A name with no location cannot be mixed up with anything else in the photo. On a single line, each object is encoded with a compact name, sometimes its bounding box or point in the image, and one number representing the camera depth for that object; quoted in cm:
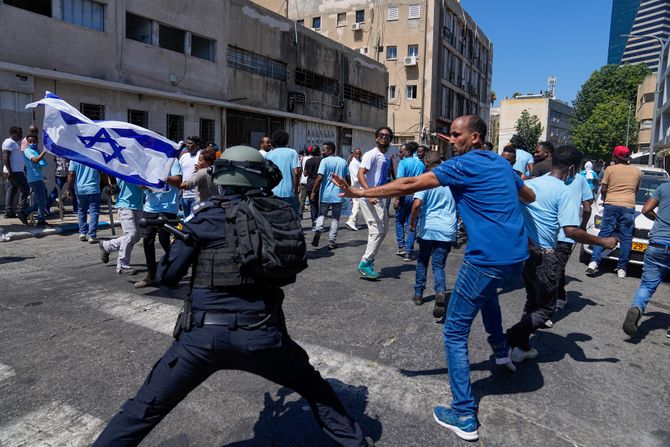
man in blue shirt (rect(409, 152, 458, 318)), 534
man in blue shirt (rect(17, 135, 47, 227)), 988
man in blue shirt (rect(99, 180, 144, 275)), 618
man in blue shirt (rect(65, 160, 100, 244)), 843
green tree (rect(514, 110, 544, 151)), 5837
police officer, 222
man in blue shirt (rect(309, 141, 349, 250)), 845
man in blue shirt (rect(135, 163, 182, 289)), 588
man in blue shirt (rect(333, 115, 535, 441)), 306
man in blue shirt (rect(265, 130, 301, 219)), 720
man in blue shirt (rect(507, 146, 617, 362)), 403
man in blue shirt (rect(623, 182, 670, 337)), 483
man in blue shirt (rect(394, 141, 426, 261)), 752
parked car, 782
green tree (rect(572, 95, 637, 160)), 5194
